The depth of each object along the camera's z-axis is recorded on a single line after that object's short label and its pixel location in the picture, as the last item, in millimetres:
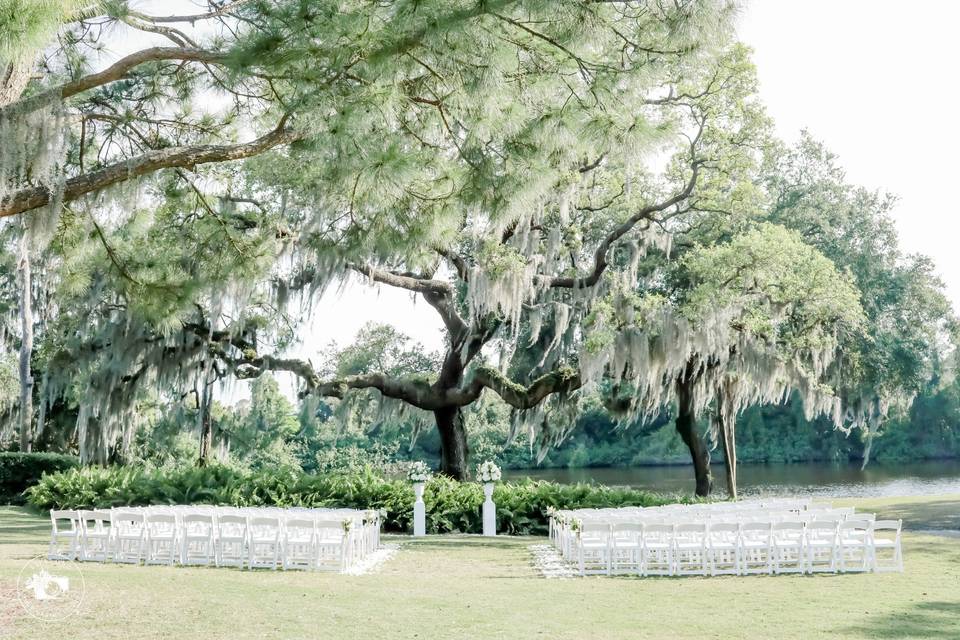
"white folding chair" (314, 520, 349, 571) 9781
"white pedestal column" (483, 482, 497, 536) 14828
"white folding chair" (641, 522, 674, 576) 9492
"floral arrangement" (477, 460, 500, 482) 14453
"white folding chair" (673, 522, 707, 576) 9469
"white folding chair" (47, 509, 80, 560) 9885
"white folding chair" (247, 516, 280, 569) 9719
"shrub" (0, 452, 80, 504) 18484
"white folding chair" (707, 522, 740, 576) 9367
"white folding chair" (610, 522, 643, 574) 9594
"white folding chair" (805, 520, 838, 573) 9367
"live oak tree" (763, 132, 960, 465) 23312
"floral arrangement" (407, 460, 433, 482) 14594
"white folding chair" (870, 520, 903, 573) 9422
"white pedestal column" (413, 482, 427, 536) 14758
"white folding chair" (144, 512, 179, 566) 9992
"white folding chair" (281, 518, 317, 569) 9750
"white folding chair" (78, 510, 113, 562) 10062
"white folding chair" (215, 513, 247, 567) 9750
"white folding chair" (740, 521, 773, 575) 9445
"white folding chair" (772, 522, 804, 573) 9375
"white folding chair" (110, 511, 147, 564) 9961
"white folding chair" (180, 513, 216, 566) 9828
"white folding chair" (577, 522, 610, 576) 9570
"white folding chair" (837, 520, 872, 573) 9352
